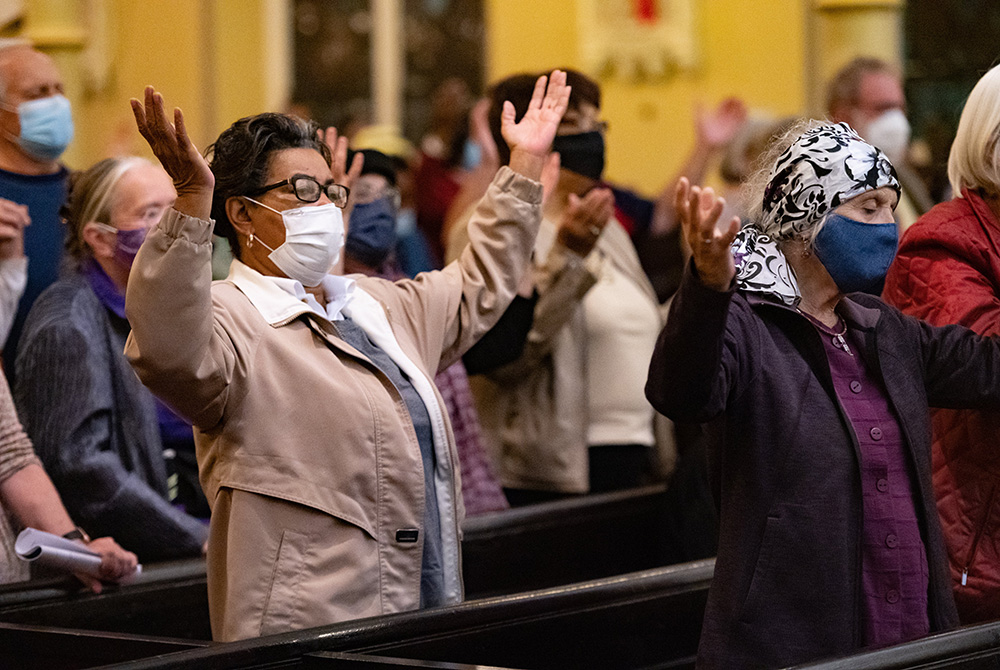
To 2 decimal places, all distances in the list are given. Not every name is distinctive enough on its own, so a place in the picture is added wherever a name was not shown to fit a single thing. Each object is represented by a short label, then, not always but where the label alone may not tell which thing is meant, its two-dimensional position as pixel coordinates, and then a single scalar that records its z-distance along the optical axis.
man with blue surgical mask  8.20
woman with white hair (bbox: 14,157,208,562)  6.89
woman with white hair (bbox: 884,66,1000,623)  5.66
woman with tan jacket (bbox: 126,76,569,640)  5.34
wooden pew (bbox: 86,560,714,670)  4.91
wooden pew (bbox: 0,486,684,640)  6.11
